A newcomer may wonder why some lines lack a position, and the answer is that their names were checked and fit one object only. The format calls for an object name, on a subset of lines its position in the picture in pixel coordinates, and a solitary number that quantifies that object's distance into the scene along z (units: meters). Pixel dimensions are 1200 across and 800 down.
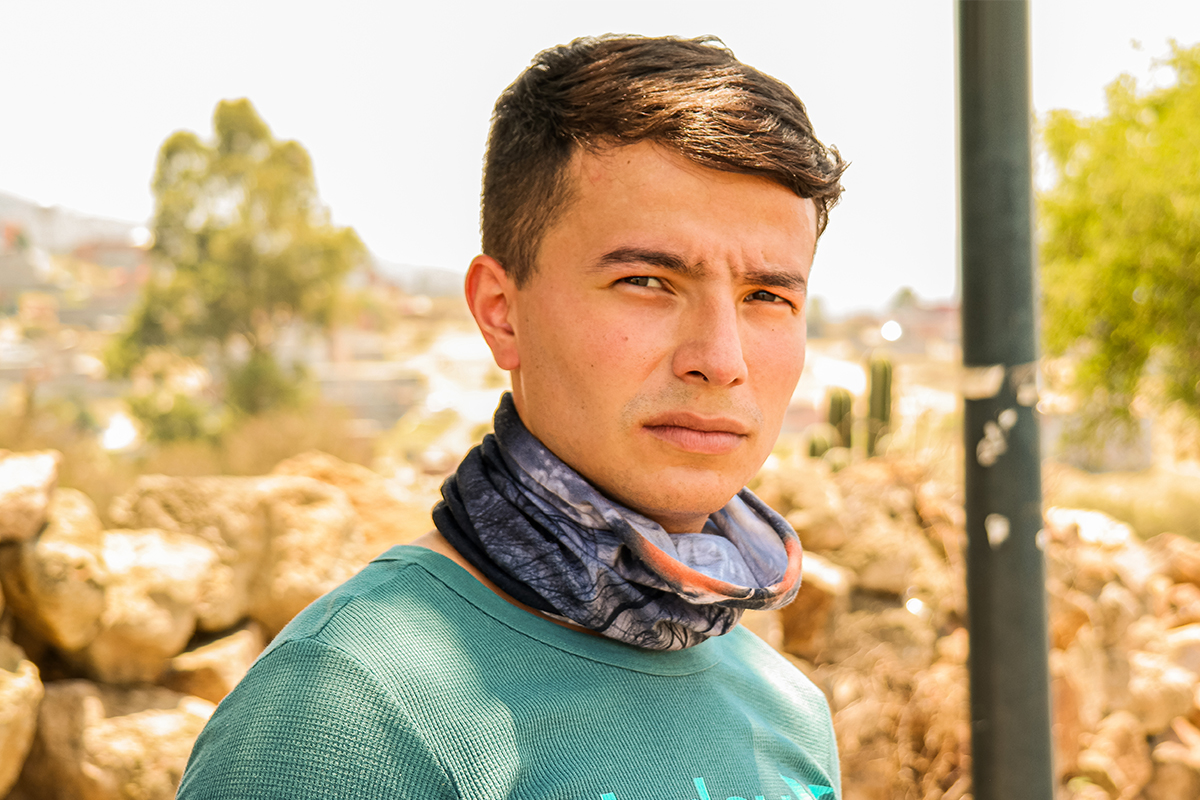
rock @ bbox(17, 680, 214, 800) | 2.42
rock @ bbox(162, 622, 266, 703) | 2.74
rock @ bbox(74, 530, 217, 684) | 2.58
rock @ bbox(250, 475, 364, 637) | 2.98
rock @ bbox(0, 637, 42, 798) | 2.25
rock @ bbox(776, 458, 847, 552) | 4.10
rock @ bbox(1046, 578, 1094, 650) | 4.72
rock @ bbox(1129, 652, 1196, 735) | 5.07
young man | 0.93
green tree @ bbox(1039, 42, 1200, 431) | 8.17
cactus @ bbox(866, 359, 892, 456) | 6.01
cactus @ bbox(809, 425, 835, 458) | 6.29
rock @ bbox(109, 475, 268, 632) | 2.91
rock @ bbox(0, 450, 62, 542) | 2.37
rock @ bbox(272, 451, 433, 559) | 3.72
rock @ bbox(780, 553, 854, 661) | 3.73
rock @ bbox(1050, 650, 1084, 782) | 4.36
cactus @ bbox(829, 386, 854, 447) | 6.44
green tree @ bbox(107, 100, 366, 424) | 10.92
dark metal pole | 2.23
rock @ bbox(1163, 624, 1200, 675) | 5.72
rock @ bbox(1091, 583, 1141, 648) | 5.12
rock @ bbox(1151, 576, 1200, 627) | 6.34
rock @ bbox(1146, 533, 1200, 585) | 7.09
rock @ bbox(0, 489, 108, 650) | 2.43
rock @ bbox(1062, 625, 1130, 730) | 4.68
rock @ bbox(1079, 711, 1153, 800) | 4.50
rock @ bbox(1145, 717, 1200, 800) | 4.94
